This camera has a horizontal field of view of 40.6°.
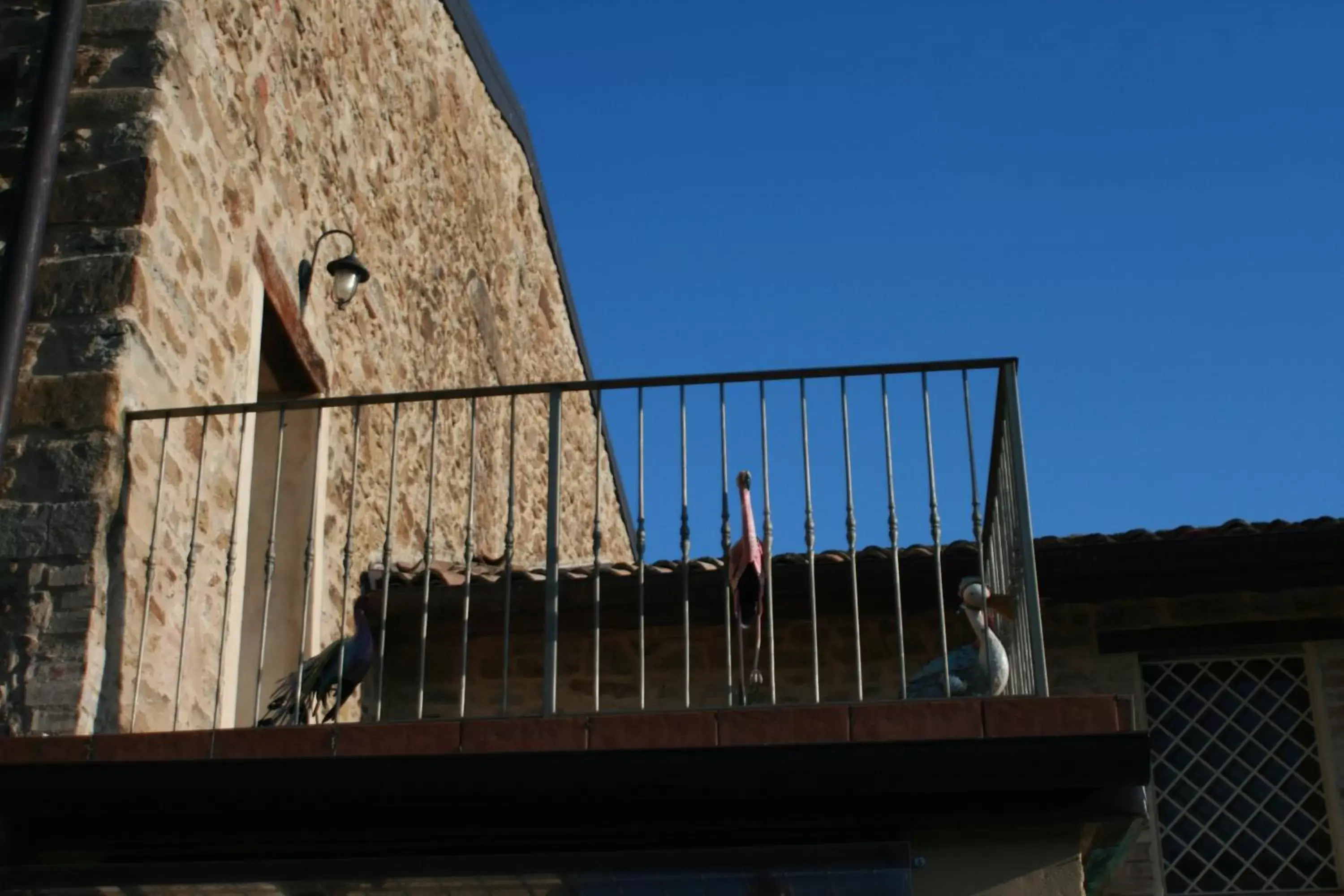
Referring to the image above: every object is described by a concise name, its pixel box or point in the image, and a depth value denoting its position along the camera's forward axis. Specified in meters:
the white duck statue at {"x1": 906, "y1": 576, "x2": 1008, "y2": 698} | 6.17
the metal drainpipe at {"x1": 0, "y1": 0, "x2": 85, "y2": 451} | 5.91
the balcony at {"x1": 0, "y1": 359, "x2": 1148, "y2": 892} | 5.41
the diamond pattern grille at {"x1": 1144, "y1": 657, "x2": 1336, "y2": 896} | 7.70
